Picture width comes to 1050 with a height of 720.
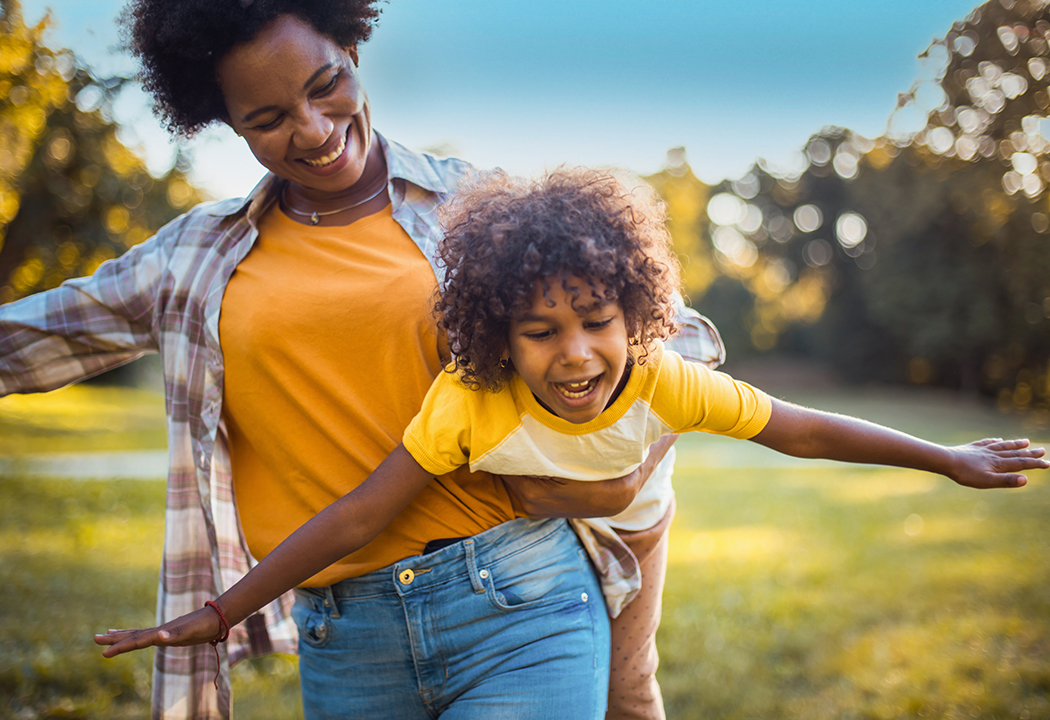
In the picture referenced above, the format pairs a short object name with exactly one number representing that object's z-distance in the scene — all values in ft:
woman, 5.68
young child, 5.22
